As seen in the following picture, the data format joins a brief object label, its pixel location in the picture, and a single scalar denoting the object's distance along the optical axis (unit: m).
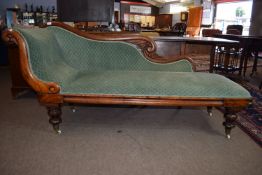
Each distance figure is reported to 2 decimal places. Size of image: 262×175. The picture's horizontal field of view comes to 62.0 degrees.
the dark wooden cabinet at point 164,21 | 12.88
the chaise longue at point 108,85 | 1.59
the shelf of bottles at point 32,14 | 6.15
